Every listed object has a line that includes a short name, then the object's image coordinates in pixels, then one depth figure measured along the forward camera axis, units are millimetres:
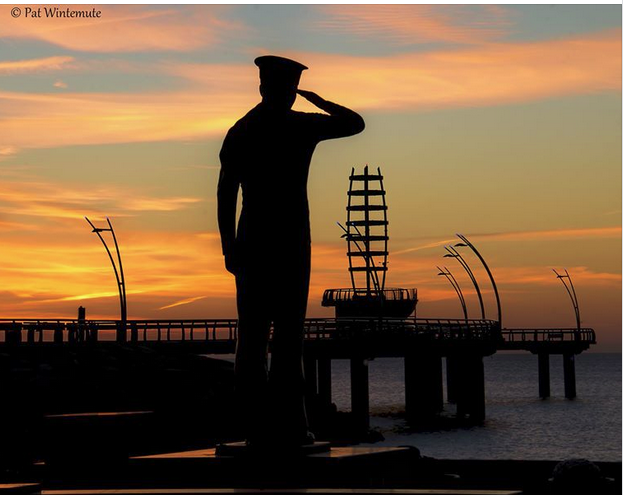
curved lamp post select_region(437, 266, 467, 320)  90688
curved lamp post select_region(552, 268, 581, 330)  98938
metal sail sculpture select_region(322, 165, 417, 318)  84125
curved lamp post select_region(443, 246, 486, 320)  76512
